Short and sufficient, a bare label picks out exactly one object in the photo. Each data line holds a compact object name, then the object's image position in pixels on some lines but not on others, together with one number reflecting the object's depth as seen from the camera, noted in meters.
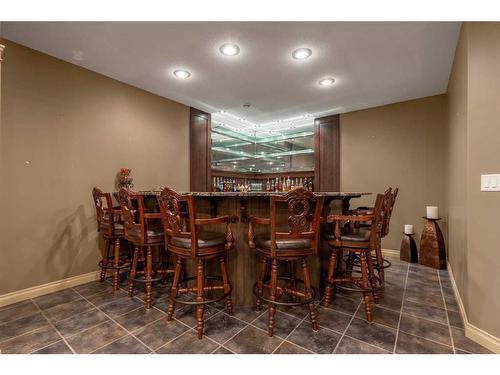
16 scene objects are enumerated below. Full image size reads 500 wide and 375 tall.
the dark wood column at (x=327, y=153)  4.68
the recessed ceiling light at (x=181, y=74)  3.09
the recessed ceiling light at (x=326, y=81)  3.28
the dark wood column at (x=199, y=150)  4.43
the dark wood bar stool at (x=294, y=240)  1.69
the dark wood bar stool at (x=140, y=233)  2.25
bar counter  2.25
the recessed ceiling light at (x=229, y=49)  2.52
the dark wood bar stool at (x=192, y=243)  1.78
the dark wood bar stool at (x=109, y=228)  2.62
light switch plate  1.64
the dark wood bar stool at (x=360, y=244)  2.04
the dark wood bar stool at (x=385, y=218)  2.28
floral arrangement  3.28
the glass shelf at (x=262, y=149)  5.14
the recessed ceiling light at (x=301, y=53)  2.60
